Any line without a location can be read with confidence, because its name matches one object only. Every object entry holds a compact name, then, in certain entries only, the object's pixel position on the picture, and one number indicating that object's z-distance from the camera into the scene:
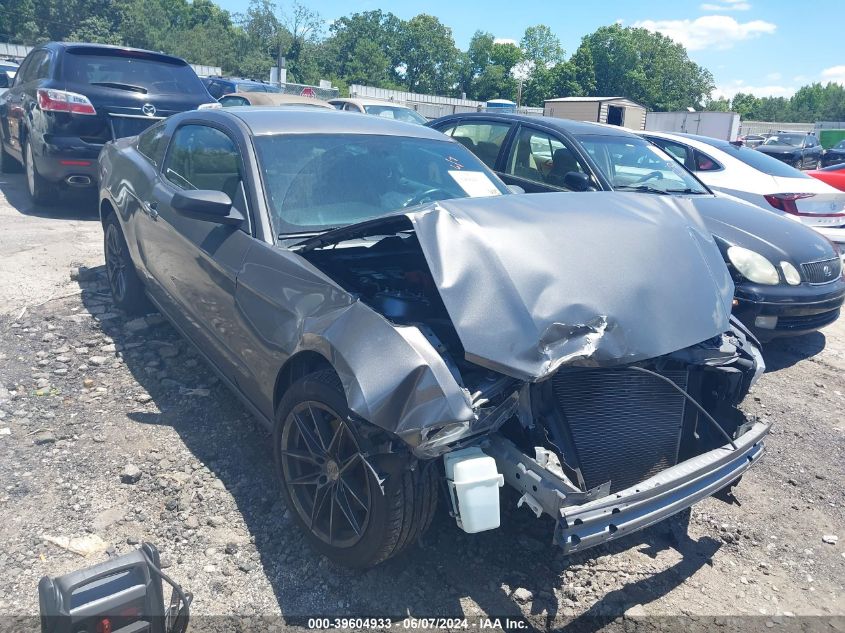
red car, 10.60
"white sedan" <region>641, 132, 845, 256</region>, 7.29
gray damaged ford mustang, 2.19
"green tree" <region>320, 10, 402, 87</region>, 83.00
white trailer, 35.38
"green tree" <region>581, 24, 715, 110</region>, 88.62
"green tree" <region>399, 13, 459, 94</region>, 101.25
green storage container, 35.91
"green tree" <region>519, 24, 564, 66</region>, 105.31
